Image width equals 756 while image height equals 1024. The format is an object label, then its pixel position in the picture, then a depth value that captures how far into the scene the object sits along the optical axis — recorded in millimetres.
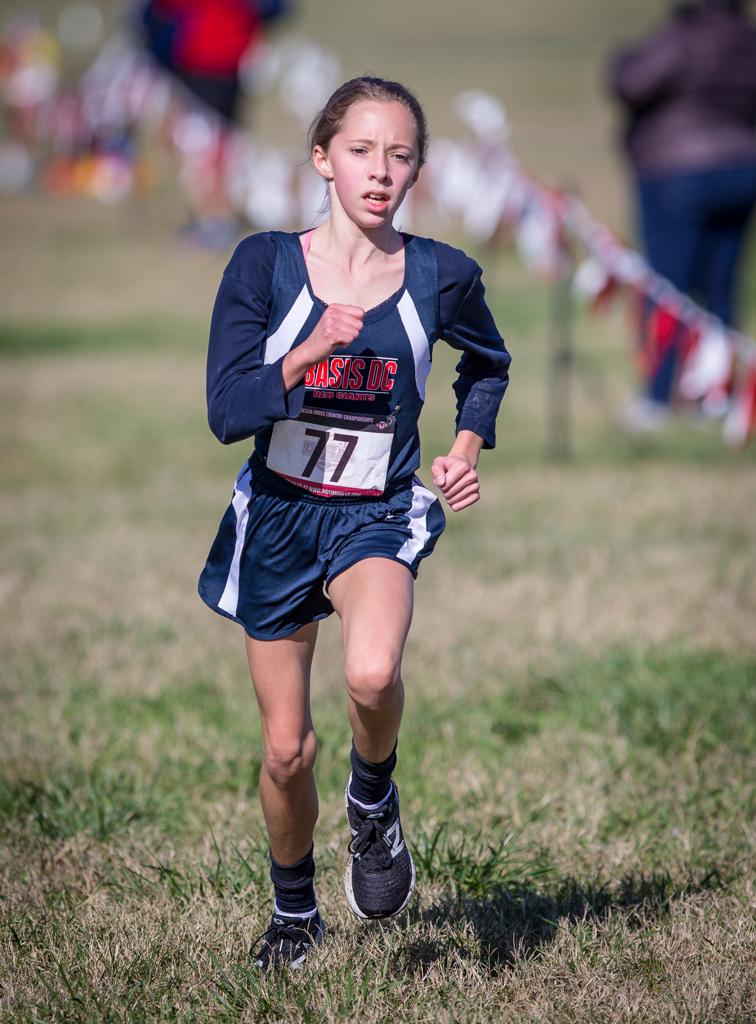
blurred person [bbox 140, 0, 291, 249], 36469
